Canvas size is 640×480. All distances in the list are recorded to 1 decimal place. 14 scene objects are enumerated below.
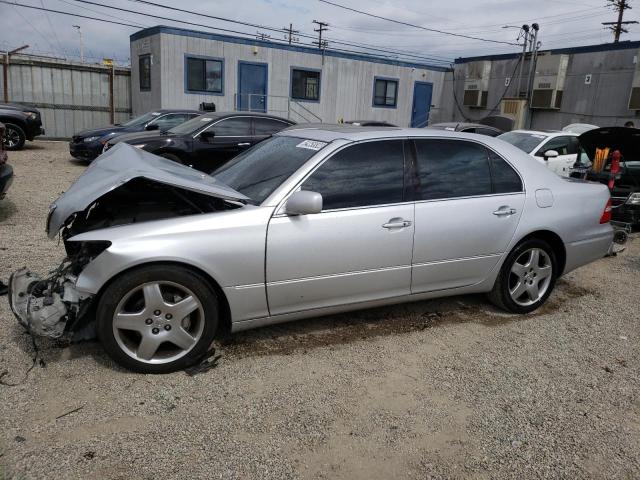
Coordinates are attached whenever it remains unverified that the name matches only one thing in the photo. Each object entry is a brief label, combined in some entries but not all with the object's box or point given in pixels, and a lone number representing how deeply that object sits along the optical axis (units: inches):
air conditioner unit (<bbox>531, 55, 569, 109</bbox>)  852.6
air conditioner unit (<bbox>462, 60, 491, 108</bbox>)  989.2
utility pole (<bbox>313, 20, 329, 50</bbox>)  1957.7
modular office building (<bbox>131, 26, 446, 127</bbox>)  775.1
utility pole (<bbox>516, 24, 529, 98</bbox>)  878.4
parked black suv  526.3
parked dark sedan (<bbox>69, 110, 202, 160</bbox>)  486.3
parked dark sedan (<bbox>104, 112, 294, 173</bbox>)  369.7
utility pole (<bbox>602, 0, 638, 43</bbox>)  1502.2
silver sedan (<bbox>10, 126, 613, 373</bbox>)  128.4
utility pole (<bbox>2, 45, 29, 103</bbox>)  725.9
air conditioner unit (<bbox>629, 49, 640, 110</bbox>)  733.9
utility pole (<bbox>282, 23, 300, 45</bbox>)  2013.0
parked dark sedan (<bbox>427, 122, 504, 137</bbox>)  513.7
